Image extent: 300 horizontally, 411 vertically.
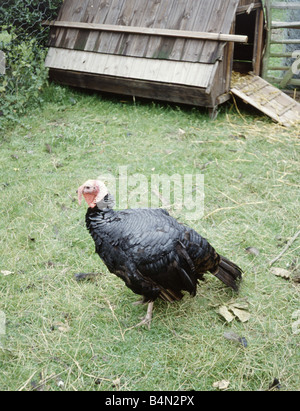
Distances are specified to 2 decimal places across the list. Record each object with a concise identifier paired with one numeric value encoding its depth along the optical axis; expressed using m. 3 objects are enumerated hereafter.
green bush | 5.83
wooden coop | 5.45
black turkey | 2.55
